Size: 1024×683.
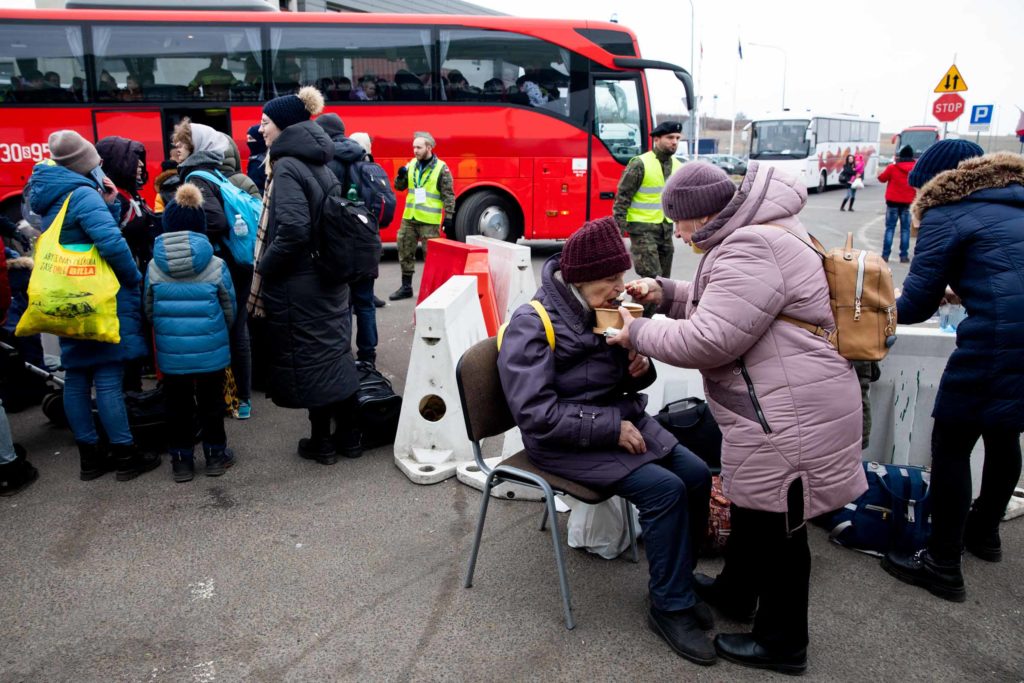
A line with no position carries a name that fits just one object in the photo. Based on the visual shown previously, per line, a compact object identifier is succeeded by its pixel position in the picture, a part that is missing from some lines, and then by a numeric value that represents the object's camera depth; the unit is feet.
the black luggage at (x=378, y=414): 15.84
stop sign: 57.26
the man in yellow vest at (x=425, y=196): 29.07
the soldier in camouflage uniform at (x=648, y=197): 24.09
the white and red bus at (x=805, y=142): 100.94
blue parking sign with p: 71.31
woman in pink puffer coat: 8.14
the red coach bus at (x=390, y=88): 35.40
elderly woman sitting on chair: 9.29
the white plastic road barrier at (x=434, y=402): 14.28
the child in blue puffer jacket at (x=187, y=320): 13.70
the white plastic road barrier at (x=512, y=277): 19.36
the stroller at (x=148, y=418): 15.26
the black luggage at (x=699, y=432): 12.80
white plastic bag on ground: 11.55
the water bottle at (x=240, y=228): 16.52
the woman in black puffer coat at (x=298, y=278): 13.48
